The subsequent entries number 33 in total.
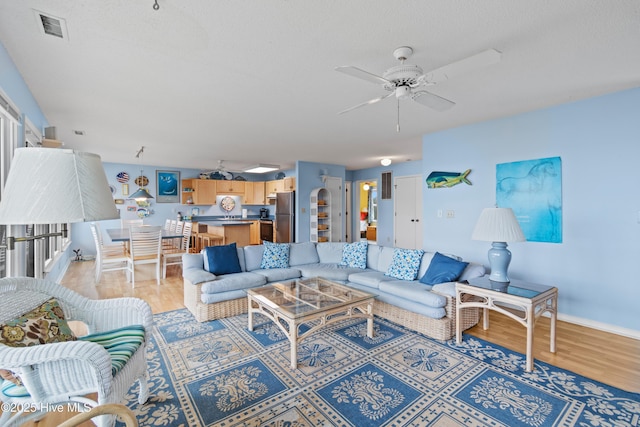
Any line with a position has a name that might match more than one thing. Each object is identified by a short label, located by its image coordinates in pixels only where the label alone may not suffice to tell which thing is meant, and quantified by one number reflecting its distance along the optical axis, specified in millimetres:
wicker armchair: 1330
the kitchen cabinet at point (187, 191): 8648
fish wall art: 4284
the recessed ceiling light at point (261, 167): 7365
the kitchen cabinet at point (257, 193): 9703
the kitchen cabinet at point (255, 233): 8992
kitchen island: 6992
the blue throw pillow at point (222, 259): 3750
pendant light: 5845
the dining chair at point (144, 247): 4762
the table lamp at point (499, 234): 2654
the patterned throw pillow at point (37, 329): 1435
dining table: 4973
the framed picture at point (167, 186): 8328
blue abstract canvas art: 3447
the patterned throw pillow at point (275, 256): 4174
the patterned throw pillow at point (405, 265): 3576
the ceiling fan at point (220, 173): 8575
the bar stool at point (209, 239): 7084
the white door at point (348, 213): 9461
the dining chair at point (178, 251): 5281
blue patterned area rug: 1834
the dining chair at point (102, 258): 4801
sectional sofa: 3018
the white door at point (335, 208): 7830
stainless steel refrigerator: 7660
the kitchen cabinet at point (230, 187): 9070
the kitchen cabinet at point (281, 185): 7969
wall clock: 9445
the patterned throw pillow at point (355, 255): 4227
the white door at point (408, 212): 7500
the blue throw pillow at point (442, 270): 3188
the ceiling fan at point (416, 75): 1871
